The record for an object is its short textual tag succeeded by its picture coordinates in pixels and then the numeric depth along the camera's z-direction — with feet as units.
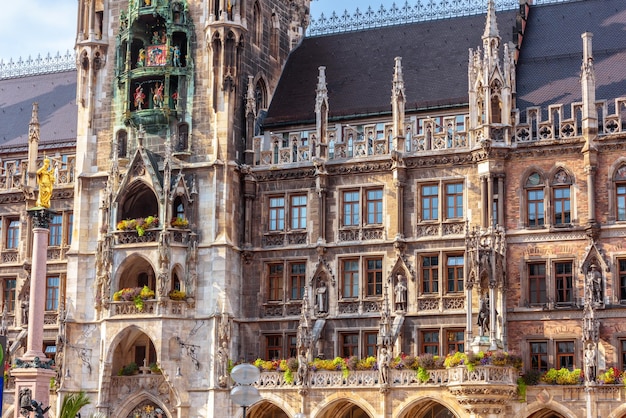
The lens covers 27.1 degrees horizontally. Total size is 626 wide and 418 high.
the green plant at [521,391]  153.17
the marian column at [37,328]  126.72
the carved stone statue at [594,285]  153.81
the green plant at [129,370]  170.40
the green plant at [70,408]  111.75
